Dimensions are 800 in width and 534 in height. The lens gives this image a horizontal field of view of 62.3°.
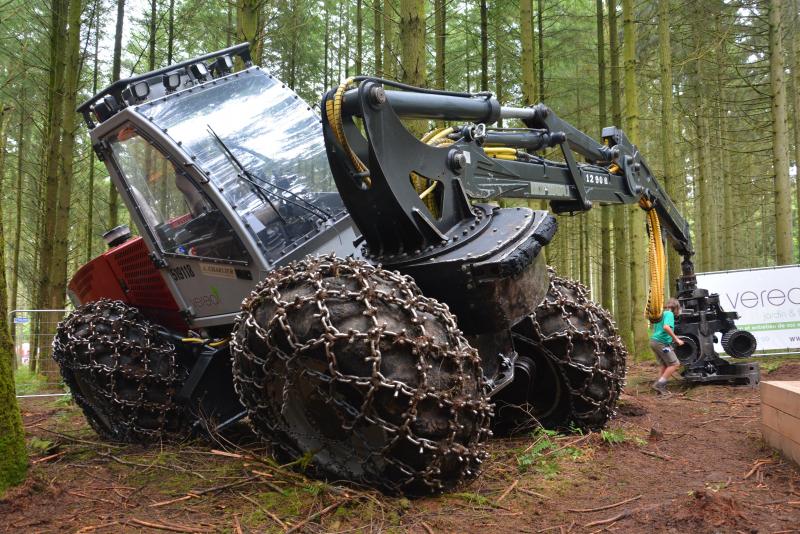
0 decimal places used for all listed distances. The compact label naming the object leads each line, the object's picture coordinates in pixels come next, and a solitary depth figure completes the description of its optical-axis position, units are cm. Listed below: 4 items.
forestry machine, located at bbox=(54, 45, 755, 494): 288
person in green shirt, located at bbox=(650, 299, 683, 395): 823
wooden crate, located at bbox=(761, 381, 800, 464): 365
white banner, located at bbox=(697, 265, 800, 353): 1100
